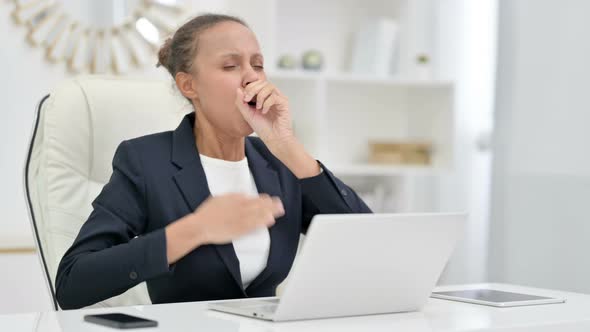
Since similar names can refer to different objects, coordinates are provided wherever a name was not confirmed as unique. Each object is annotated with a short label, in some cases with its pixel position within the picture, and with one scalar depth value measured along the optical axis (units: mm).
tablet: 1398
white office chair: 1817
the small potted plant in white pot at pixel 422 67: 3586
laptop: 1104
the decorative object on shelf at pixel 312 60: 3463
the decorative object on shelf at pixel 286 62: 3439
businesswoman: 1592
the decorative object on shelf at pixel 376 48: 3523
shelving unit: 3465
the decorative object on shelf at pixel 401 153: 3629
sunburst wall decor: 3066
